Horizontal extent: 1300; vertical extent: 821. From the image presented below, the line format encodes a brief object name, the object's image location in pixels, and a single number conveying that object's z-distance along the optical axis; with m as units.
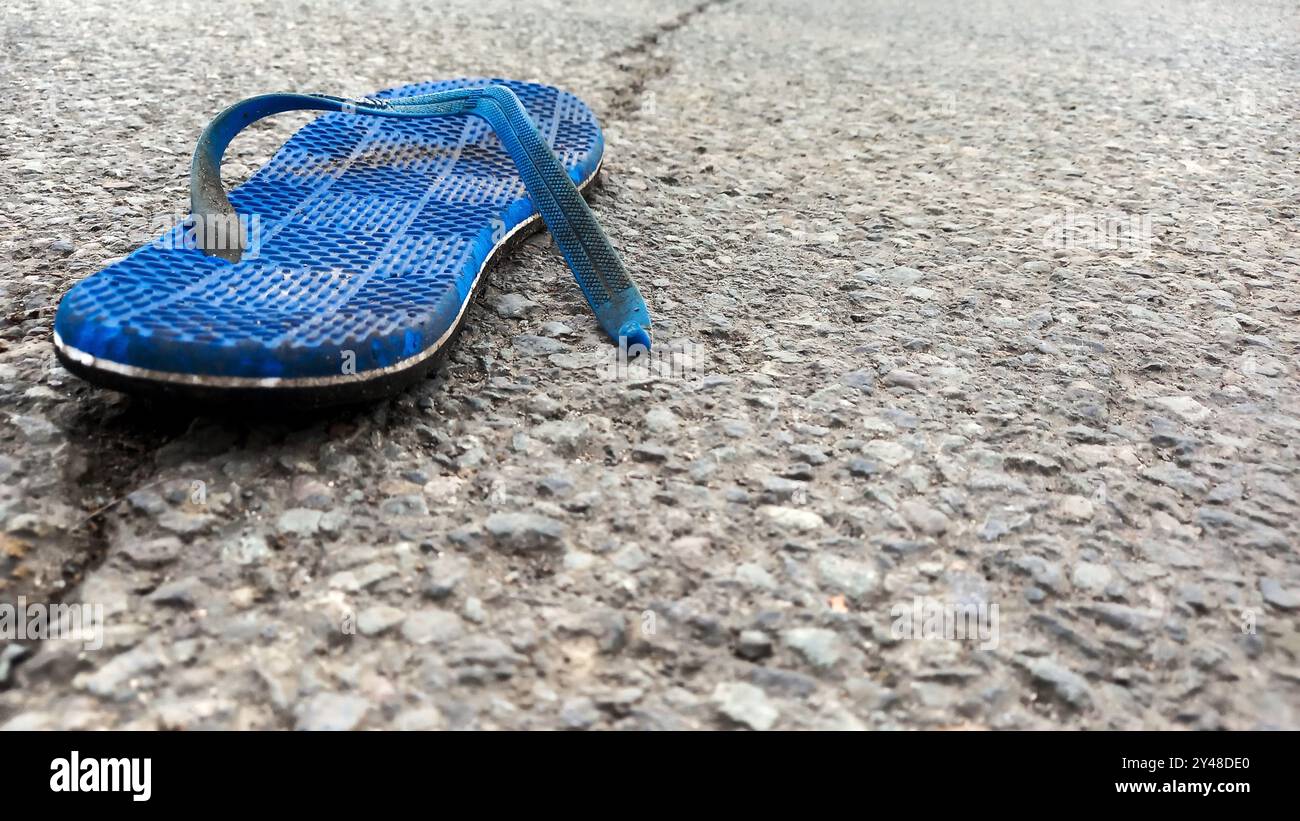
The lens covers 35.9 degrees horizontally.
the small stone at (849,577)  0.48
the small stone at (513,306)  0.58
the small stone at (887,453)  0.52
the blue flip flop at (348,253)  0.49
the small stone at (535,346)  0.56
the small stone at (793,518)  0.50
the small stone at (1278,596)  0.48
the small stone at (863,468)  0.52
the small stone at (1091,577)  0.48
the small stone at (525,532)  0.49
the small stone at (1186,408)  0.54
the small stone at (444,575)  0.47
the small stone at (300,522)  0.49
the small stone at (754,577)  0.48
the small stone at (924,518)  0.50
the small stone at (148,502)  0.49
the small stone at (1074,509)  0.50
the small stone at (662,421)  0.53
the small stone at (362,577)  0.47
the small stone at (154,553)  0.47
